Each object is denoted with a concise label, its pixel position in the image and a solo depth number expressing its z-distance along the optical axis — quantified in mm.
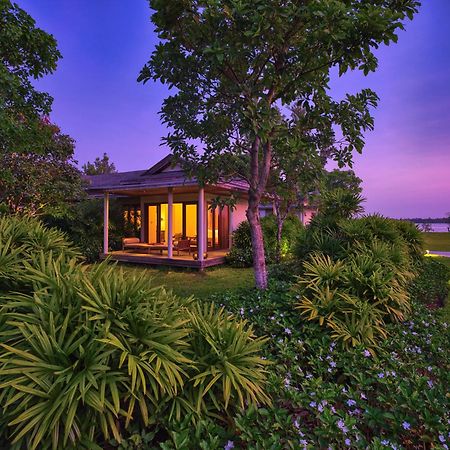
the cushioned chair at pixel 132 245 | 14375
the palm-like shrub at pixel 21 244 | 3369
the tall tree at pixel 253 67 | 3912
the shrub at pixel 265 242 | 13062
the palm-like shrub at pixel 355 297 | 3564
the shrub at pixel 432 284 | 6355
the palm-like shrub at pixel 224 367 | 2195
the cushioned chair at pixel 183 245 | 13754
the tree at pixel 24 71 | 6355
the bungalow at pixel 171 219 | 12297
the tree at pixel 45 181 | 10031
